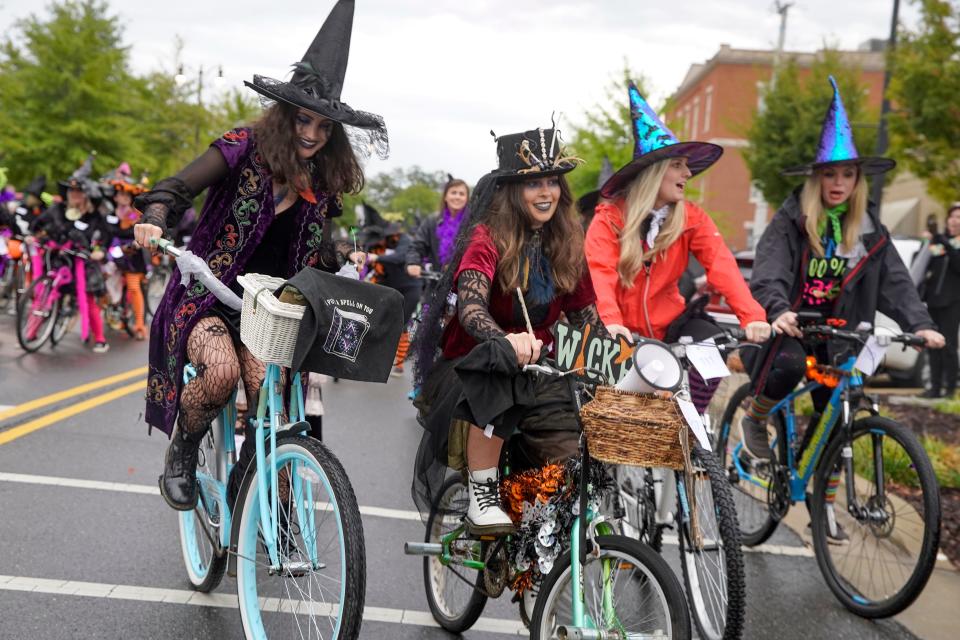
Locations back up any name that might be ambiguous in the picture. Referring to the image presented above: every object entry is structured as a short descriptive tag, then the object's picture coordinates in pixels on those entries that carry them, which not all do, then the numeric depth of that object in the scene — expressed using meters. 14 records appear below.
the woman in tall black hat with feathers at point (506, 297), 3.49
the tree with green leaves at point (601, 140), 24.16
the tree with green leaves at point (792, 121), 27.64
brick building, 45.53
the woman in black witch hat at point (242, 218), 3.70
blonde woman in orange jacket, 4.54
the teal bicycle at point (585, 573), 2.79
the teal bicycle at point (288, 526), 2.88
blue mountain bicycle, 4.31
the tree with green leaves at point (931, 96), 12.10
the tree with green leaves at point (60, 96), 29.69
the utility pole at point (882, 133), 15.62
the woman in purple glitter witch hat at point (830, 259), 5.09
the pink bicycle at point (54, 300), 10.69
